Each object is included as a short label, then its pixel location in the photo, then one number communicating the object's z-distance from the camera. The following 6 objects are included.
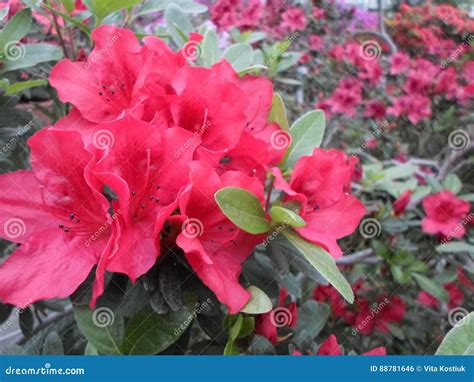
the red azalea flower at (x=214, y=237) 0.37
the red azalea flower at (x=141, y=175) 0.37
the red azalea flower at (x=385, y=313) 0.75
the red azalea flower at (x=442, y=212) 0.68
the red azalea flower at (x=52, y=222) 0.38
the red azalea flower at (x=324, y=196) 0.40
